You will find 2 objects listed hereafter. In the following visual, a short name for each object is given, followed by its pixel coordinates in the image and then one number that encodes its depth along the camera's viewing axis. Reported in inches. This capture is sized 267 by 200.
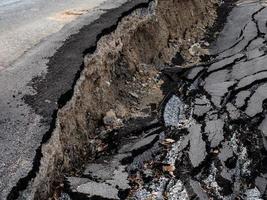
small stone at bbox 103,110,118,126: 208.2
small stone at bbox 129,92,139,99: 237.3
